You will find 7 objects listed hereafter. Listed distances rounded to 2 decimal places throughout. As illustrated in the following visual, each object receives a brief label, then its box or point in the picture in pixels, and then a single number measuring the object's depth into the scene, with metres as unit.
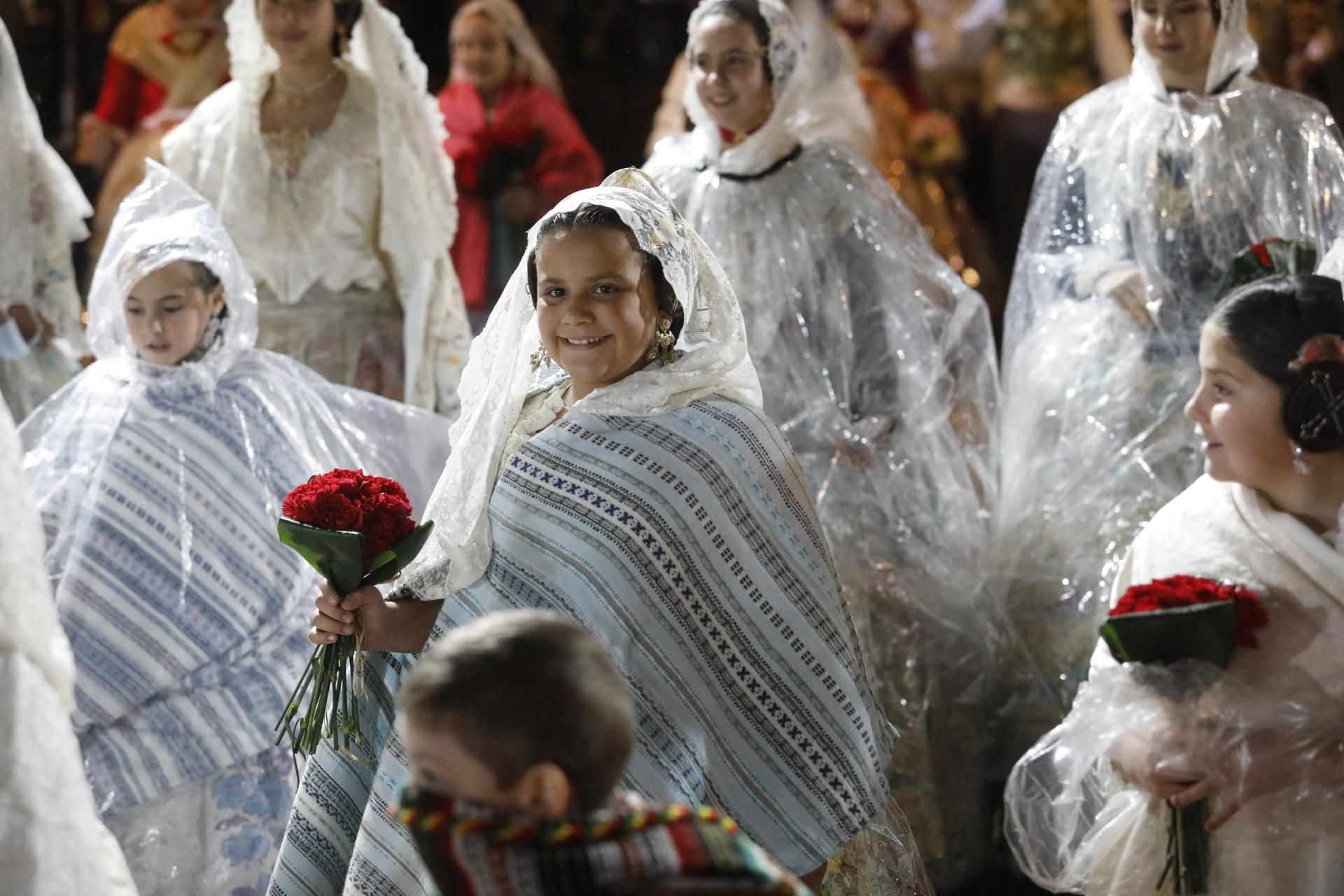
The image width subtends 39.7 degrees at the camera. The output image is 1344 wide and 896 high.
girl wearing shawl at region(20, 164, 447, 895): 4.12
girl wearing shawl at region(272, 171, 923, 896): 3.20
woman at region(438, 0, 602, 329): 7.14
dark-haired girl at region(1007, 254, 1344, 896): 3.02
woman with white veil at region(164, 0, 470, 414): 5.60
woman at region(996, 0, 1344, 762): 4.94
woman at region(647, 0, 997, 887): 4.99
